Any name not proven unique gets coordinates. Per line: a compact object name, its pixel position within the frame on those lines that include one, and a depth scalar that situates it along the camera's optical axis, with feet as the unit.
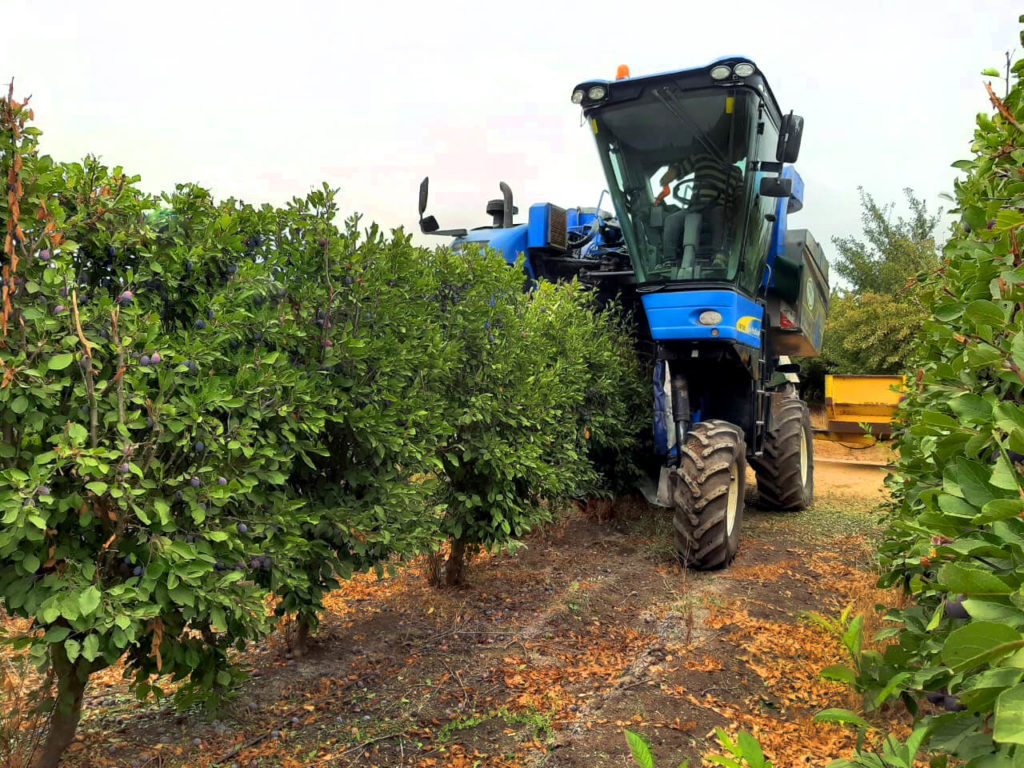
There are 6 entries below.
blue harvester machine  16.99
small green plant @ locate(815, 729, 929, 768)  3.45
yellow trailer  39.58
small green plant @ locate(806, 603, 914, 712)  4.21
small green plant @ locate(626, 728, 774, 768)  3.27
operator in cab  18.16
